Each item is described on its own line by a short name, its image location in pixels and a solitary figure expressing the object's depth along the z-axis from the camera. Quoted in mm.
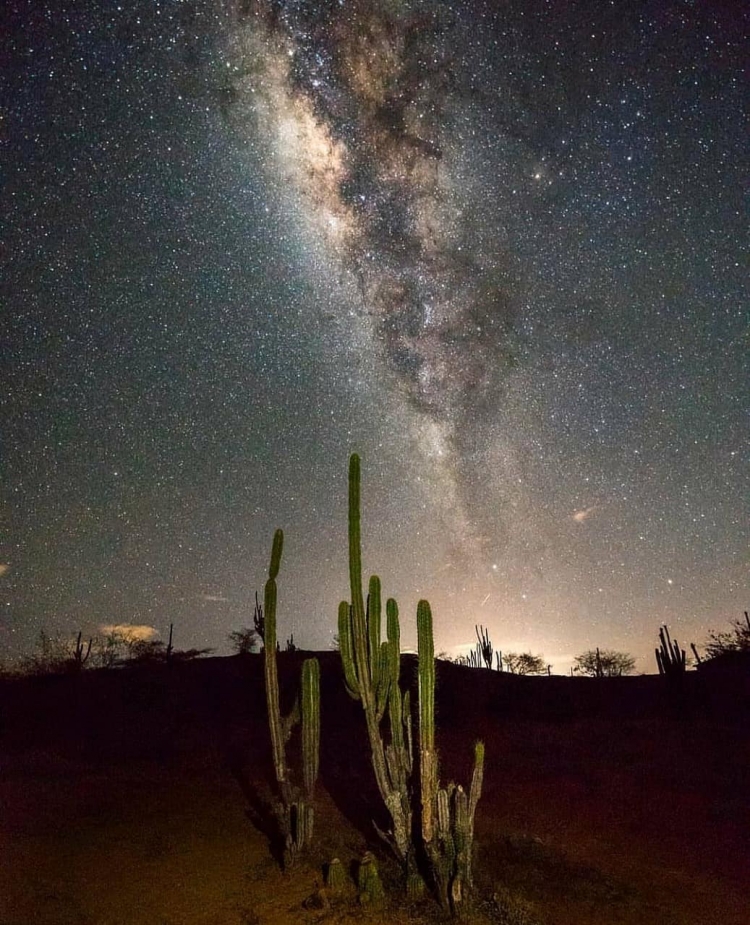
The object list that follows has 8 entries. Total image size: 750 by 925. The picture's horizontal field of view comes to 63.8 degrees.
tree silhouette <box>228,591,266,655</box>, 36103
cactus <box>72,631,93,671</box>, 30659
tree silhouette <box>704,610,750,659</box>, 30688
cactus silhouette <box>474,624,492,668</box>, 32500
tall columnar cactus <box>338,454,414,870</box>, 6566
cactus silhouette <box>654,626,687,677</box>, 23031
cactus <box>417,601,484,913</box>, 6082
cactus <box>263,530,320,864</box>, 7141
